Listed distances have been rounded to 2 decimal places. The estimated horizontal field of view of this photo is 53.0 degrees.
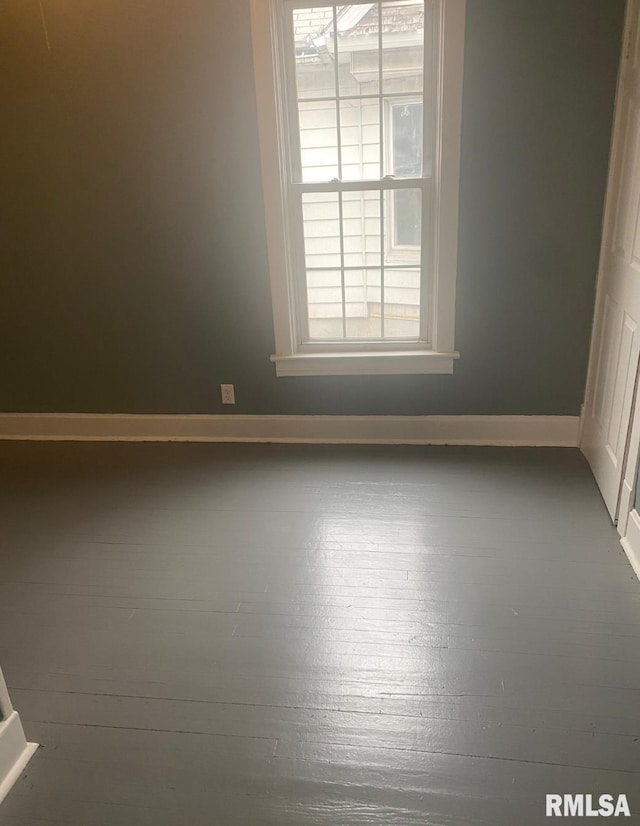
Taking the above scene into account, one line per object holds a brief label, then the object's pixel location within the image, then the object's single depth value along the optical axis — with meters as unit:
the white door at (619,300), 2.43
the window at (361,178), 2.76
